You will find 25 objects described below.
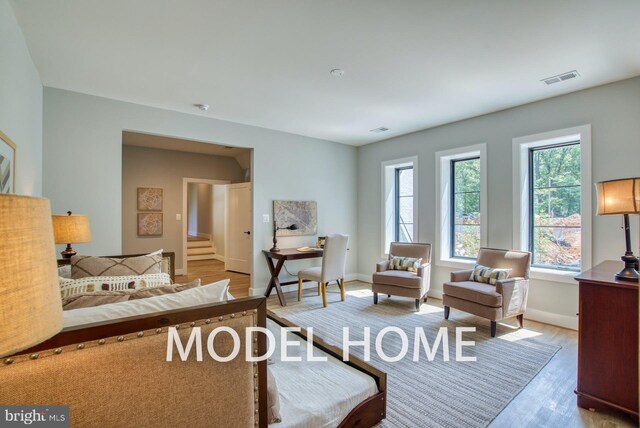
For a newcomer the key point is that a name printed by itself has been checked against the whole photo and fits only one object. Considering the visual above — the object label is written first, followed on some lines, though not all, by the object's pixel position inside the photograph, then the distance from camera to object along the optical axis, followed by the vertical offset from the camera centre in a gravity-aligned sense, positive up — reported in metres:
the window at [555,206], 3.54 +0.12
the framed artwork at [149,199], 6.07 +0.34
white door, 6.42 -0.26
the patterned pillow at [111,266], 2.24 -0.38
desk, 4.38 -0.61
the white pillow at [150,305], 1.11 -0.36
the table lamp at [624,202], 1.98 +0.09
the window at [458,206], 4.41 +0.15
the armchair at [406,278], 4.01 -0.83
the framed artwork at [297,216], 4.98 +0.00
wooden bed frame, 0.83 -0.34
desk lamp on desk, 4.76 -0.22
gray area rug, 2.00 -1.25
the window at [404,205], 5.36 +0.20
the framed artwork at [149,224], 6.05 -0.16
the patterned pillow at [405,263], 4.36 -0.68
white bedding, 1.28 -0.81
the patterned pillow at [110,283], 1.90 -0.45
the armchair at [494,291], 3.15 -0.80
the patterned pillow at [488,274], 3.44 -0.67
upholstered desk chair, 4.27 -0.73
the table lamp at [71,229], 2.58 -0.11
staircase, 8.32 -0.94
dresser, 1.86 -0.81
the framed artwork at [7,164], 1.88 +0.33
